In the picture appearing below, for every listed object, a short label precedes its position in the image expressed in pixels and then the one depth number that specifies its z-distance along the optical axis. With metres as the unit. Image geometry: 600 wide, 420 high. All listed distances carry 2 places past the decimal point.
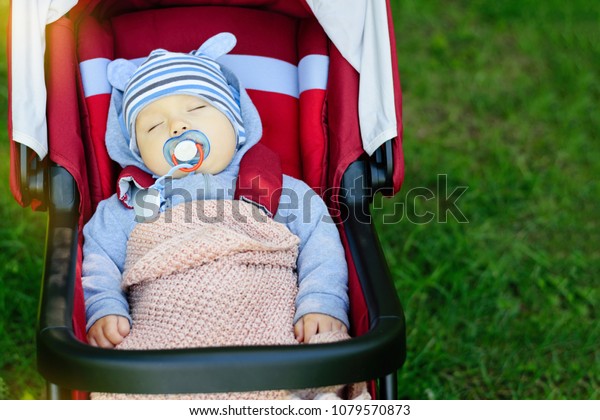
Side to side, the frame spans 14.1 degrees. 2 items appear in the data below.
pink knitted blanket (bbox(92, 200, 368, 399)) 2.35
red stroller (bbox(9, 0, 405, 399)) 2.24
